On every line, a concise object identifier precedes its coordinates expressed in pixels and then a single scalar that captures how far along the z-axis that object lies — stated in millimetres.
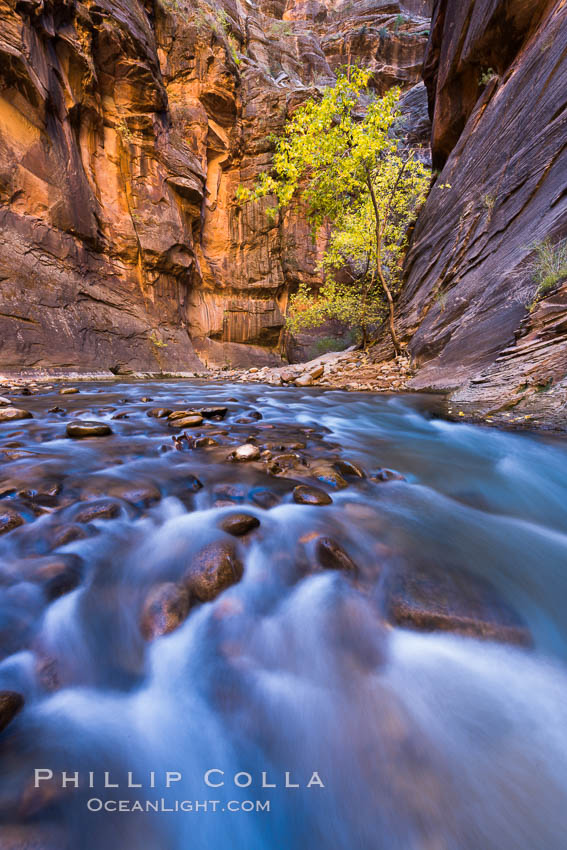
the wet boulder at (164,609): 1221
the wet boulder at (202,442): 2986
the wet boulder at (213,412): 4262
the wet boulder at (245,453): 2607
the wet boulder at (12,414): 3797
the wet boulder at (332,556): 1484
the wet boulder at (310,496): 1993
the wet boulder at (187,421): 3742
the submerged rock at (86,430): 3203
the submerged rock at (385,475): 2402
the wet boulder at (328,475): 2260
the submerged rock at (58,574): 1308
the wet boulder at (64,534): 1544
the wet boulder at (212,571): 1365
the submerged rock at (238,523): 1703
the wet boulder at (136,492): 1963
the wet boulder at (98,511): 1743
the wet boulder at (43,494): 1857
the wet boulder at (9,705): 892
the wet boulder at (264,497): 1967
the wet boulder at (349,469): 2426
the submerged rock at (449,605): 1229
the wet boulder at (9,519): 1595
